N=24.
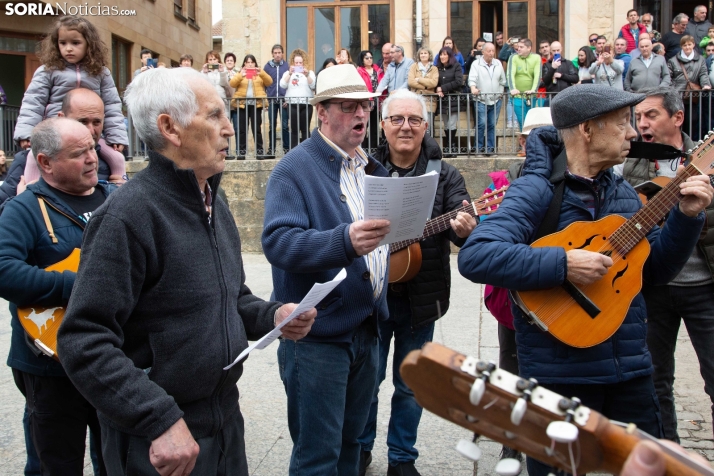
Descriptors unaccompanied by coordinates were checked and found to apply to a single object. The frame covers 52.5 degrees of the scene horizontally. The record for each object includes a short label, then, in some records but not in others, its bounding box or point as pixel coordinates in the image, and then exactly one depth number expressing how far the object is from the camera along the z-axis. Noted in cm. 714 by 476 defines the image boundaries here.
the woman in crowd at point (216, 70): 1188
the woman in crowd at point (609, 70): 1198
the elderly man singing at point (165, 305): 205
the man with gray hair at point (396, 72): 1248
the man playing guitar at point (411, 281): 405
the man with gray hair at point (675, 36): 1305
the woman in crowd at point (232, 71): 1226
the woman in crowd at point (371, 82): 1199
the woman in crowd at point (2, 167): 1004
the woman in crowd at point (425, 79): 1198
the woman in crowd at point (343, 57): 1248
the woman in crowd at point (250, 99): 1199
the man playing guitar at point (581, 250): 273
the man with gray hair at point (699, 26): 1305
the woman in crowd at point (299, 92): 1209
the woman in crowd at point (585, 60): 1252
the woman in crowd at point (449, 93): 1179
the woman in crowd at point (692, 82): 1122
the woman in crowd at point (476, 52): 1305
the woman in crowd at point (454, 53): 1259
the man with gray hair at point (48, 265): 301
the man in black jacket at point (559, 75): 1212
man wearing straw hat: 293
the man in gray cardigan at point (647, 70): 1159
